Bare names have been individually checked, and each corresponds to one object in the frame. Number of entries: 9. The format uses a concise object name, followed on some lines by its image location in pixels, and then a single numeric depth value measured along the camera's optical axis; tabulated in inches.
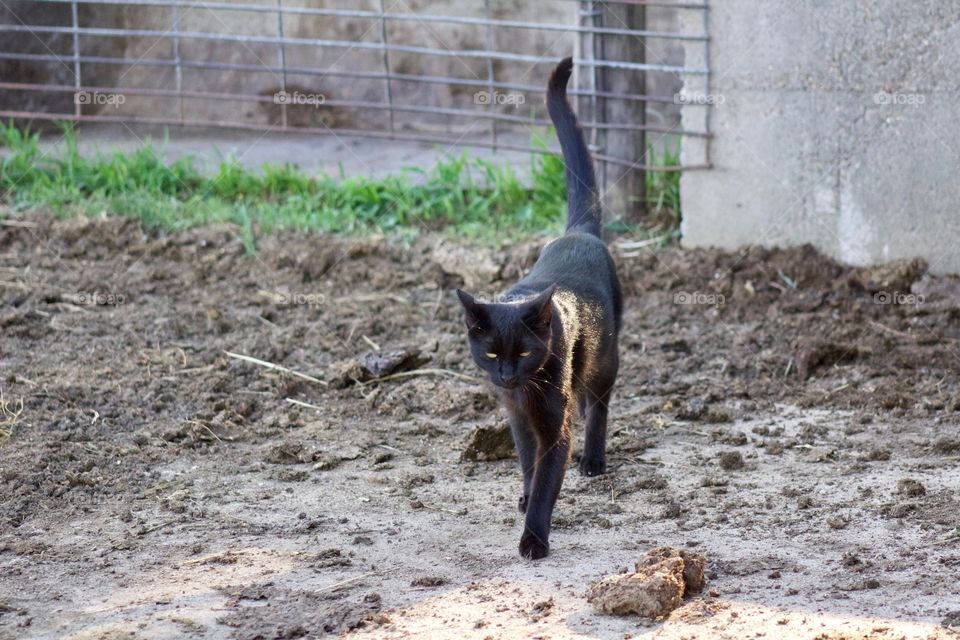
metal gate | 771.4
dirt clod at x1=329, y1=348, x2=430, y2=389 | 452.8
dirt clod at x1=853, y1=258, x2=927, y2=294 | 498.3
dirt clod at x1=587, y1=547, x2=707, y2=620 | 274.1
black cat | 328.5
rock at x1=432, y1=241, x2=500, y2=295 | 550.6
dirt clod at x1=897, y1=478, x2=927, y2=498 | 343.9
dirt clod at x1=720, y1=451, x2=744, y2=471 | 375.9
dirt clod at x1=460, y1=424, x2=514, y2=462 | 388.2
